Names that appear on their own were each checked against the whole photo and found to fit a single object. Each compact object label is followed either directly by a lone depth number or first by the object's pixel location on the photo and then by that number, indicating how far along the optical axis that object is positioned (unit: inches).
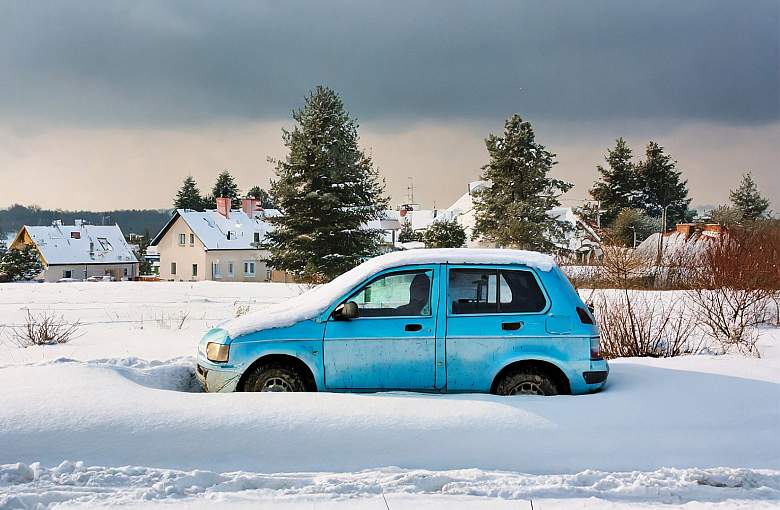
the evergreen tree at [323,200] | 1378.0
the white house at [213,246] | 2502.5
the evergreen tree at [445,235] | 1680.1
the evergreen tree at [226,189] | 3173.0
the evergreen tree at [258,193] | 3384.8
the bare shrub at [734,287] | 523.5
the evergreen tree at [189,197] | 3221.0
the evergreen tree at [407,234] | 2993.1
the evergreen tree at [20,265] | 2245.3
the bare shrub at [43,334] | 499.8
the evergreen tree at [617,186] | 2556.6
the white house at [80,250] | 2709.2
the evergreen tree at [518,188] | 1817.2
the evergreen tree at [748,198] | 2723.9
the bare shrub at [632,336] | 434.9
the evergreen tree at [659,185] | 2645.2
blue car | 270.5
